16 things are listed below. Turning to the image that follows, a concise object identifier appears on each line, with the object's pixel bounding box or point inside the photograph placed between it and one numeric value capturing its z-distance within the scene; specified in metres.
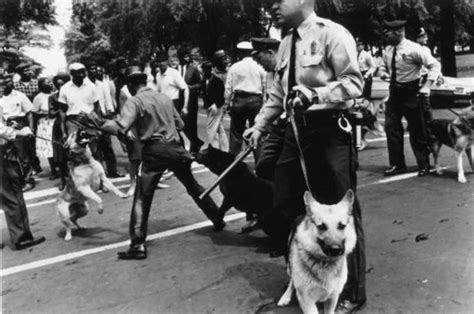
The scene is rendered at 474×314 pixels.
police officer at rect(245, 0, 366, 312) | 3.66
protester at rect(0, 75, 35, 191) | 10.23
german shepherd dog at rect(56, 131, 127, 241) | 6.61
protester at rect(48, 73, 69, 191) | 9.70
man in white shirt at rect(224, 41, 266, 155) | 8.77
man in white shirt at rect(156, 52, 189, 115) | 10.30
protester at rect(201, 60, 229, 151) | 10.09
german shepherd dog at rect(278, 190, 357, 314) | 3.46
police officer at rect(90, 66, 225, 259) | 5.68
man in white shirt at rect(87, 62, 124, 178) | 10.27
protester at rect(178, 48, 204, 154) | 11.24
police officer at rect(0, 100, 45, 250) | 6.23
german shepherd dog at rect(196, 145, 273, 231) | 5.86
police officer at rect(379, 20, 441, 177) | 7.88
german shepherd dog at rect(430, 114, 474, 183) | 7.61
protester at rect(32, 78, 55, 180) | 10.66
